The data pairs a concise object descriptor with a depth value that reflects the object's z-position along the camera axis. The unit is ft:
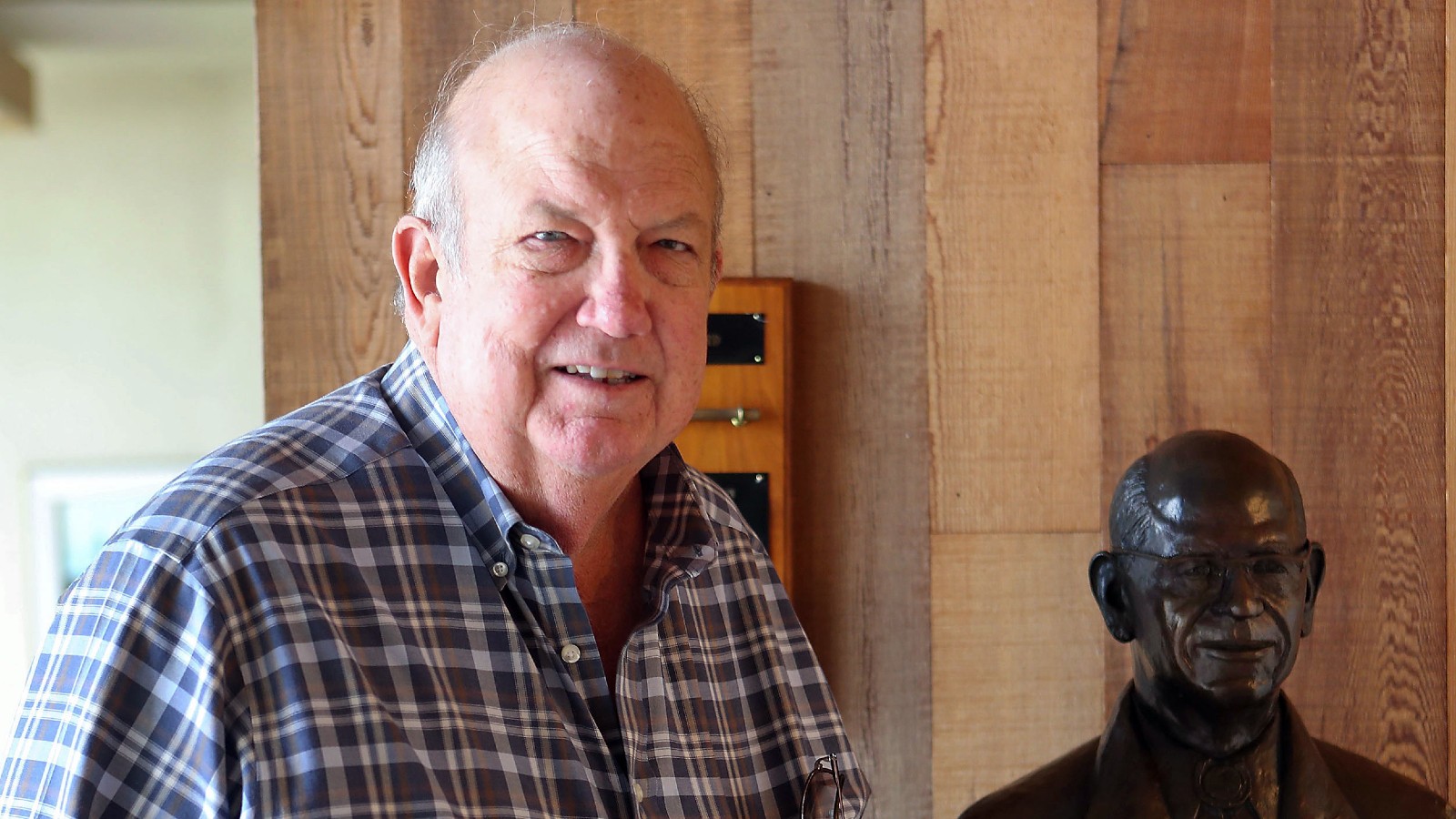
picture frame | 12.56
